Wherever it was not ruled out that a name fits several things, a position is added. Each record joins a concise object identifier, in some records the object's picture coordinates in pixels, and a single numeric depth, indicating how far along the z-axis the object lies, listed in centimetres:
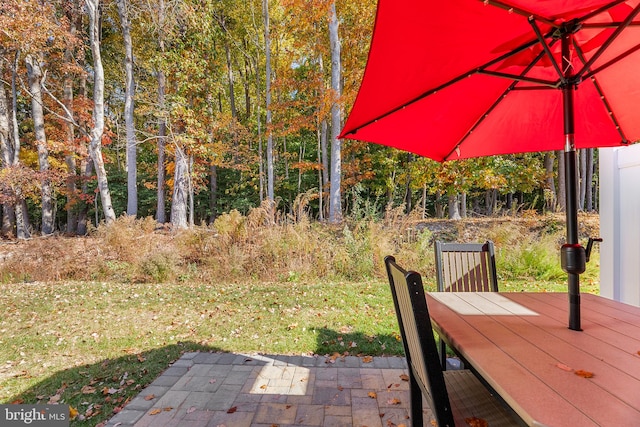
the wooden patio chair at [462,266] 242
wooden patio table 84
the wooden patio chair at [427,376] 103
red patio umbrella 127
